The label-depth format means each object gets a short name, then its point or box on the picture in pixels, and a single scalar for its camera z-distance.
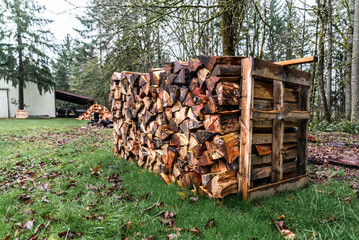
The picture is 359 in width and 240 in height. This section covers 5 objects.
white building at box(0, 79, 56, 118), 18.16
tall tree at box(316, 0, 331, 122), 7.99
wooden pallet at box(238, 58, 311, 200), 2.25
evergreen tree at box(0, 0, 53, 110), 17.08
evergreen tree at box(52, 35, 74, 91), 26.70
